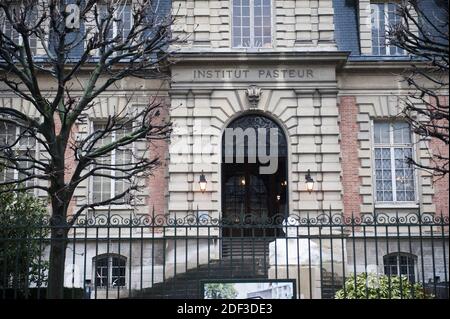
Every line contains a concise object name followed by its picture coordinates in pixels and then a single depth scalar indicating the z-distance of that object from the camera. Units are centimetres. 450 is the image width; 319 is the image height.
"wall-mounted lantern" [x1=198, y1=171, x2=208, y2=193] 2083
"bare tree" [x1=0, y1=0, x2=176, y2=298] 1138
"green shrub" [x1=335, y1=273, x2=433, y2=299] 1175
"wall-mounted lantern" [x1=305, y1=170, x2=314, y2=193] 2091
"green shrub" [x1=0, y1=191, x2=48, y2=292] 1129
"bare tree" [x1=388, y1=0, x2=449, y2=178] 2036
